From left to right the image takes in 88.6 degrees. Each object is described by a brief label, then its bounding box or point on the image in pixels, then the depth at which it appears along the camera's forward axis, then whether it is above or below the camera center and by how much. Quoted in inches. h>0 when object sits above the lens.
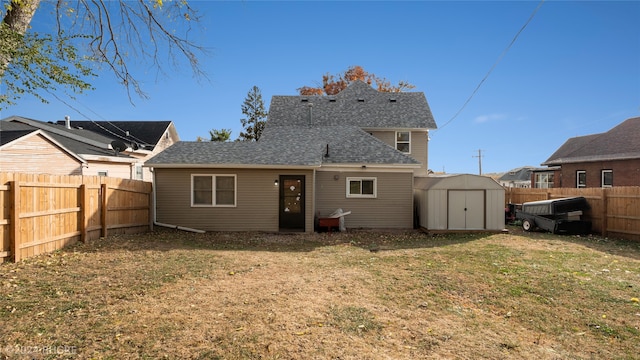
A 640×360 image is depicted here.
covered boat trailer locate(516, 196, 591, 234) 511.2 -53.2
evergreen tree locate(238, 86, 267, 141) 1523.1 +321.2
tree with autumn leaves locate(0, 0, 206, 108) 252.7 +116.5
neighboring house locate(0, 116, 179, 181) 589.9 +78.3
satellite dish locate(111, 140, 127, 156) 836.6 +91.9
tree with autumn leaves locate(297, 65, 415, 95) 1291.8 +389.7
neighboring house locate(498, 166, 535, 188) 1703.1 +22.6
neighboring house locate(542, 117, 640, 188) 775.7 +55.9
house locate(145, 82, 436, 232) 513.3 -0.2
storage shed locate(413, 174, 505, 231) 501.7 -33.6
